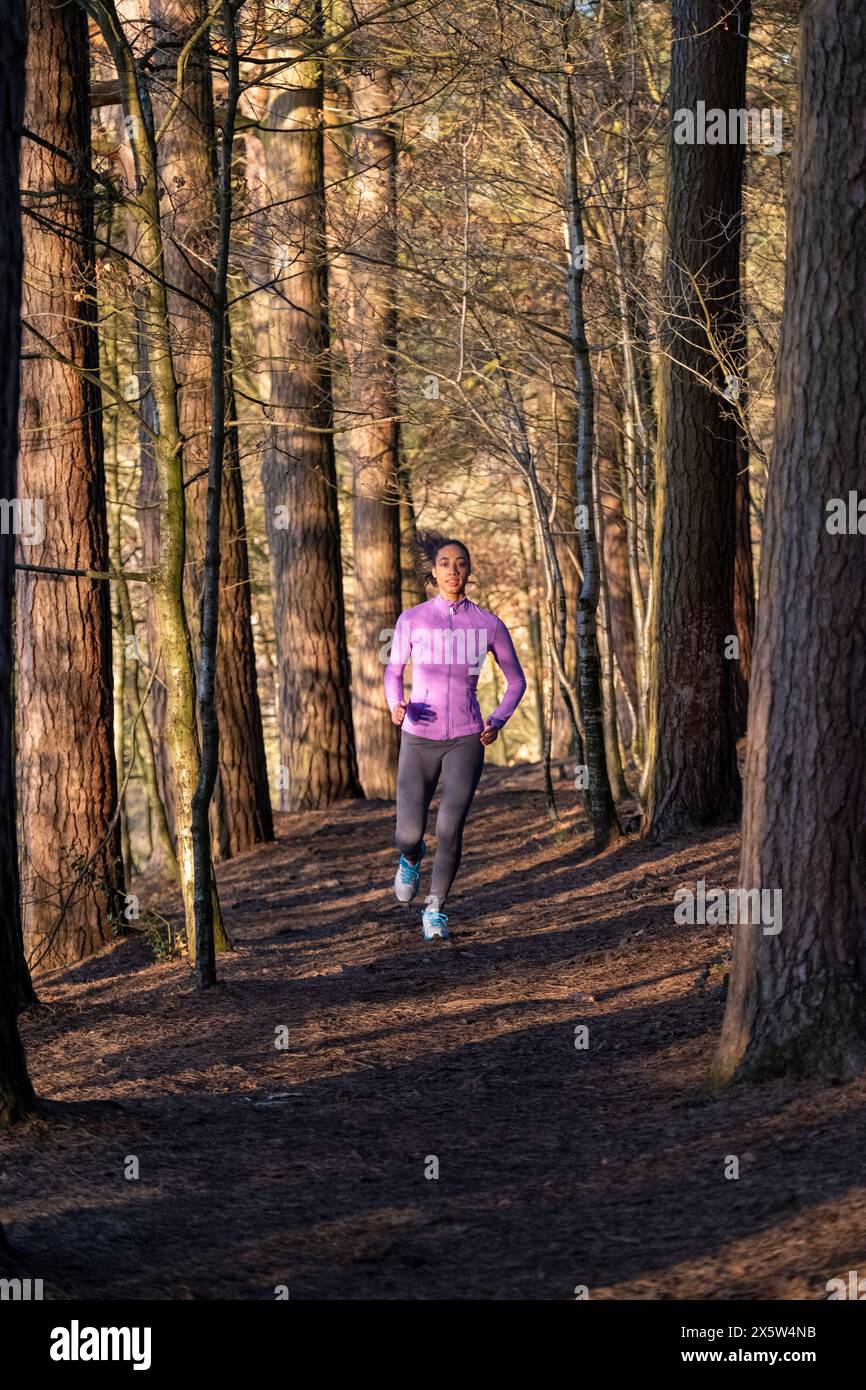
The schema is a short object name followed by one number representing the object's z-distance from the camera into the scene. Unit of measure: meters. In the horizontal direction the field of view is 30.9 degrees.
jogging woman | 9.32
